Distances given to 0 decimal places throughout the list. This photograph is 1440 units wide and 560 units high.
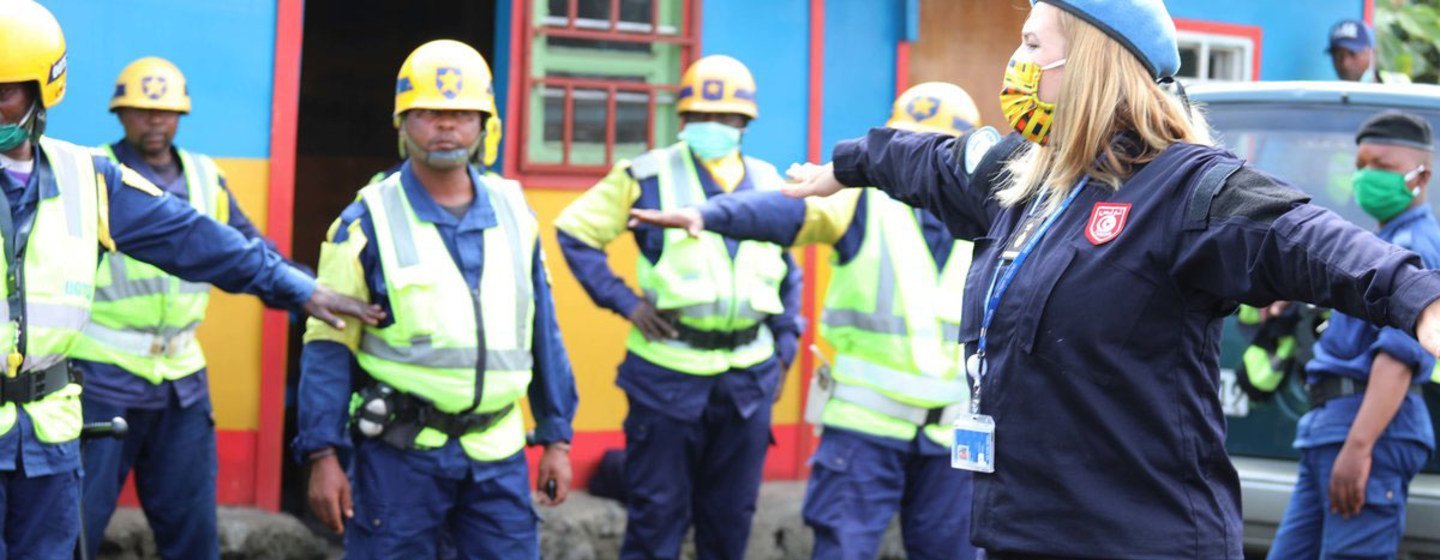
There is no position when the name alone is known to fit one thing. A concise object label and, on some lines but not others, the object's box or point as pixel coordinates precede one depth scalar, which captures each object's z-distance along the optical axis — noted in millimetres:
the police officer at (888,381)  6457
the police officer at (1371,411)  6031
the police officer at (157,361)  6754
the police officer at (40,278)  4629
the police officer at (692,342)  7238
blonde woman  3250
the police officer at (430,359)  5523
